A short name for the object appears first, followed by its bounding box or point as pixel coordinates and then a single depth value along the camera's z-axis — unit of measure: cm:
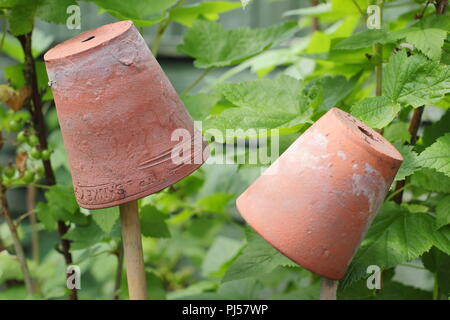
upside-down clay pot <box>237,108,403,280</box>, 82
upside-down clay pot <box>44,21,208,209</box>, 87
